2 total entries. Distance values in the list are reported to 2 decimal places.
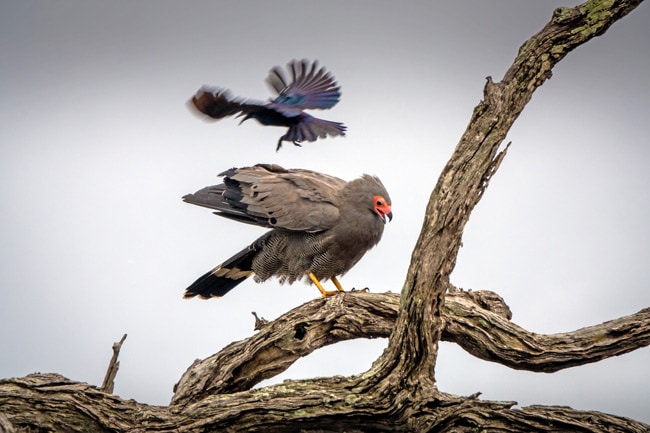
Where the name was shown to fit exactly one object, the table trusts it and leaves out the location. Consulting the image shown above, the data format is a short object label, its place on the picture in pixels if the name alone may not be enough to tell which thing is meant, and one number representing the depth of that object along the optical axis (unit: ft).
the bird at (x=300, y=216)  43.42
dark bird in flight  41.42
